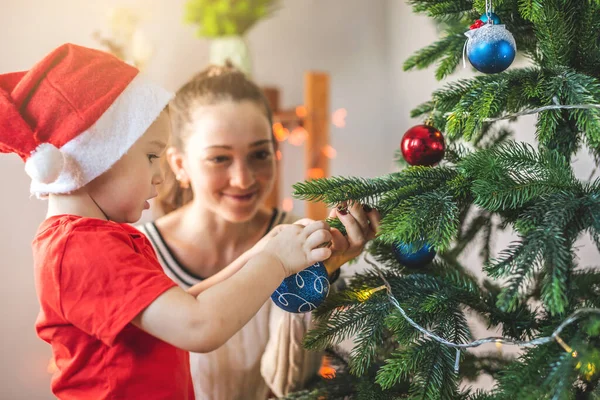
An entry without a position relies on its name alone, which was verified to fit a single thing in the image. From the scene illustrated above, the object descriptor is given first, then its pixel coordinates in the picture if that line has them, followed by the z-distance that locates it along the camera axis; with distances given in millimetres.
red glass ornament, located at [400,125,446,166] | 739
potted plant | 1976
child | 612
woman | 1103
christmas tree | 539
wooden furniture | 2061
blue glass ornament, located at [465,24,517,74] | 624
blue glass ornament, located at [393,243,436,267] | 708
